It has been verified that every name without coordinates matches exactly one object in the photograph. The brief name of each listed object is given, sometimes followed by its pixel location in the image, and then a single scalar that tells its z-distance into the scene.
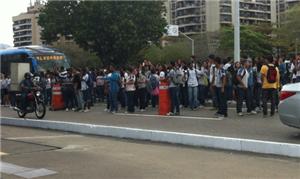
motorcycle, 17.41
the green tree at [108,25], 39.22
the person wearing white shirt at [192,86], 17.83
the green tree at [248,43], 71.31
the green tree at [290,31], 68.94
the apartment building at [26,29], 105.31
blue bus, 31.23
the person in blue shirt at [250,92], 15.76
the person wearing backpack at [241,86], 15.44
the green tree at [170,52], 78.84
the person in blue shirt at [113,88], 18.16
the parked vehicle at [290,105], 10.46
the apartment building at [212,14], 126.56
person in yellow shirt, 14.55
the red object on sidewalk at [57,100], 21.52
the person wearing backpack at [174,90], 16.38
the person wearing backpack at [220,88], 15.08
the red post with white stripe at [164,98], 16.56
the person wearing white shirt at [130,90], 18.19
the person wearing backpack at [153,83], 18.93
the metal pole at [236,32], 20.45
